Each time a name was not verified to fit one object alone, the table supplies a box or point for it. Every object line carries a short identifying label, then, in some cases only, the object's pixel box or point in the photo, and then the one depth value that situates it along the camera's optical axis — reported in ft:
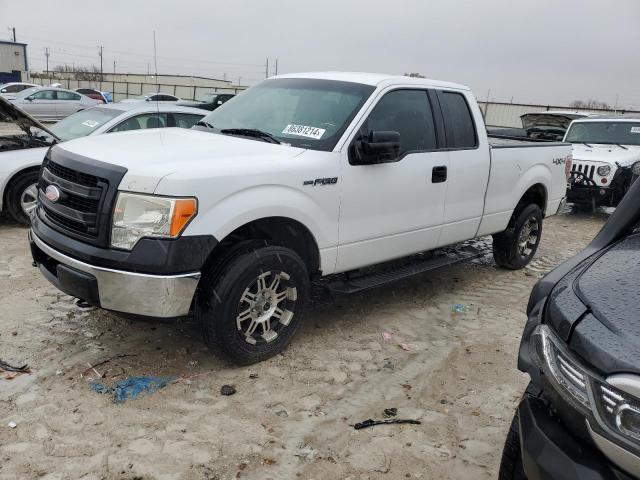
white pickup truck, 10.16
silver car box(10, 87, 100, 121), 65.91
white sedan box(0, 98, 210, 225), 20.71
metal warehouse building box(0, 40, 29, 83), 162.20
